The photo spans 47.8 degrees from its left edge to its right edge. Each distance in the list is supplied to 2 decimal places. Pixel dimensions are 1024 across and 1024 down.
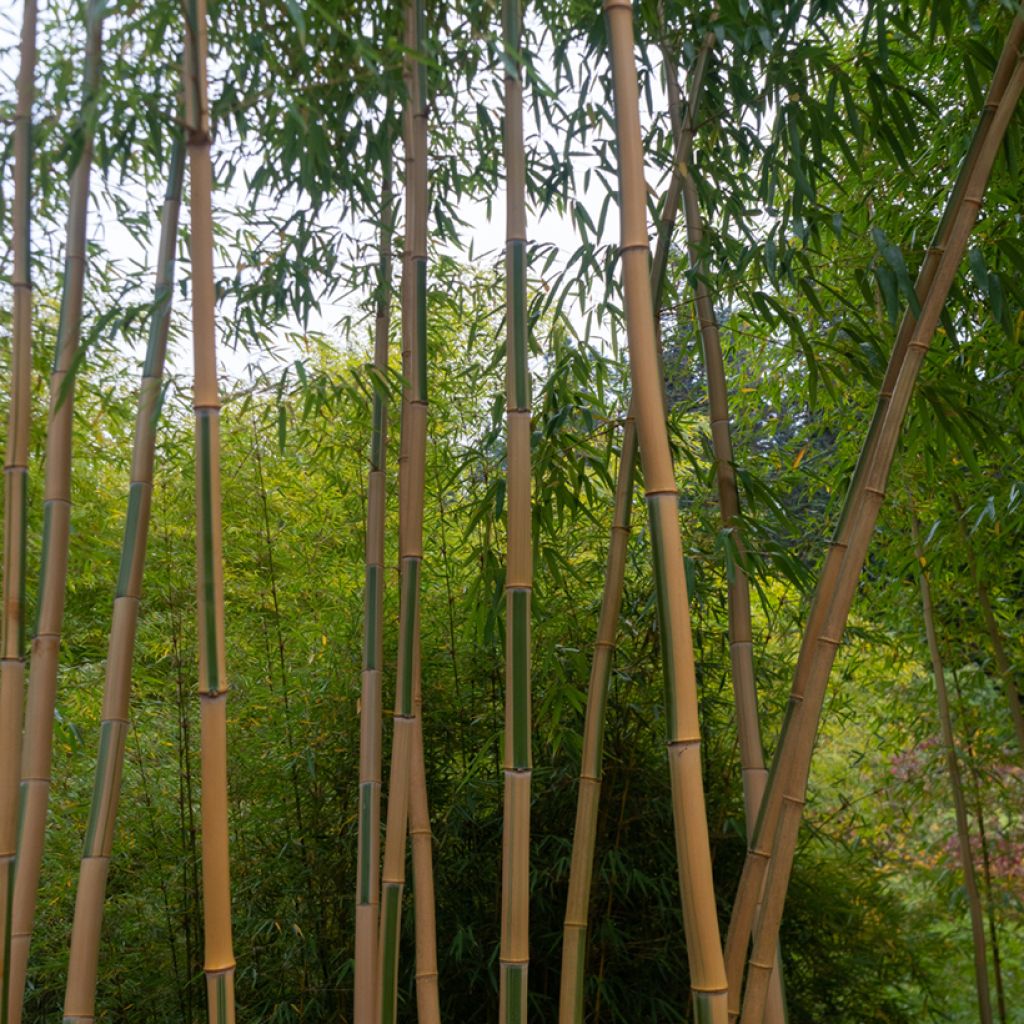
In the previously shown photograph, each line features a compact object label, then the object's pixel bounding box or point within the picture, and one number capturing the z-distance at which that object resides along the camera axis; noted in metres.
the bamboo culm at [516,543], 1.89
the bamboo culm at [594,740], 2.19
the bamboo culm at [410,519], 2.20
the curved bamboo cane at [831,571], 1.99
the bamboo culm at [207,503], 1.65
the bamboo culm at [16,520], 2.03
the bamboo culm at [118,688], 1.96
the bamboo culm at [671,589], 1.57
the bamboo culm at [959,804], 4.21
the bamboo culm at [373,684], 2.33
